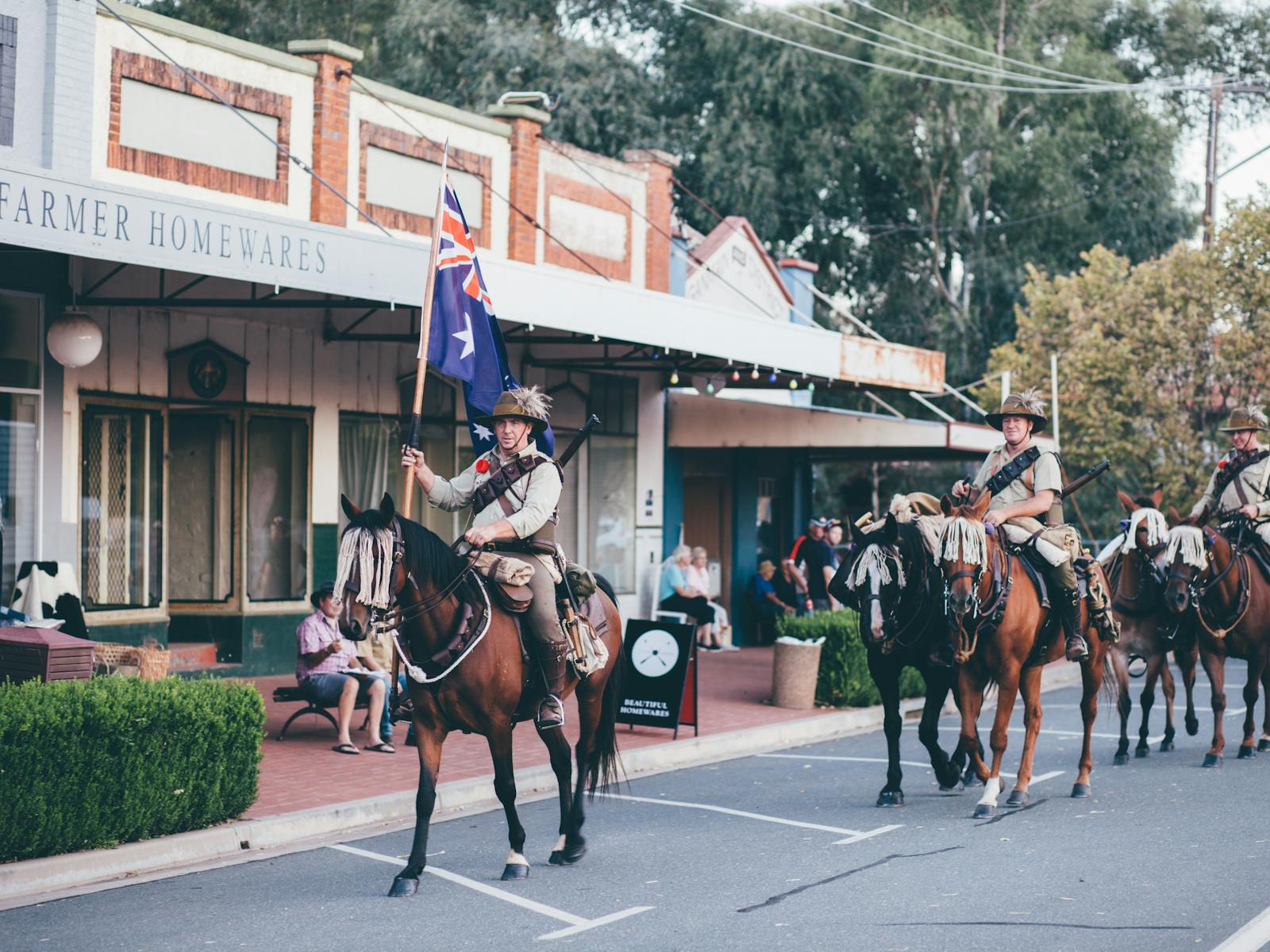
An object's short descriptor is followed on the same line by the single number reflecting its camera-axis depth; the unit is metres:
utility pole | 32.25
